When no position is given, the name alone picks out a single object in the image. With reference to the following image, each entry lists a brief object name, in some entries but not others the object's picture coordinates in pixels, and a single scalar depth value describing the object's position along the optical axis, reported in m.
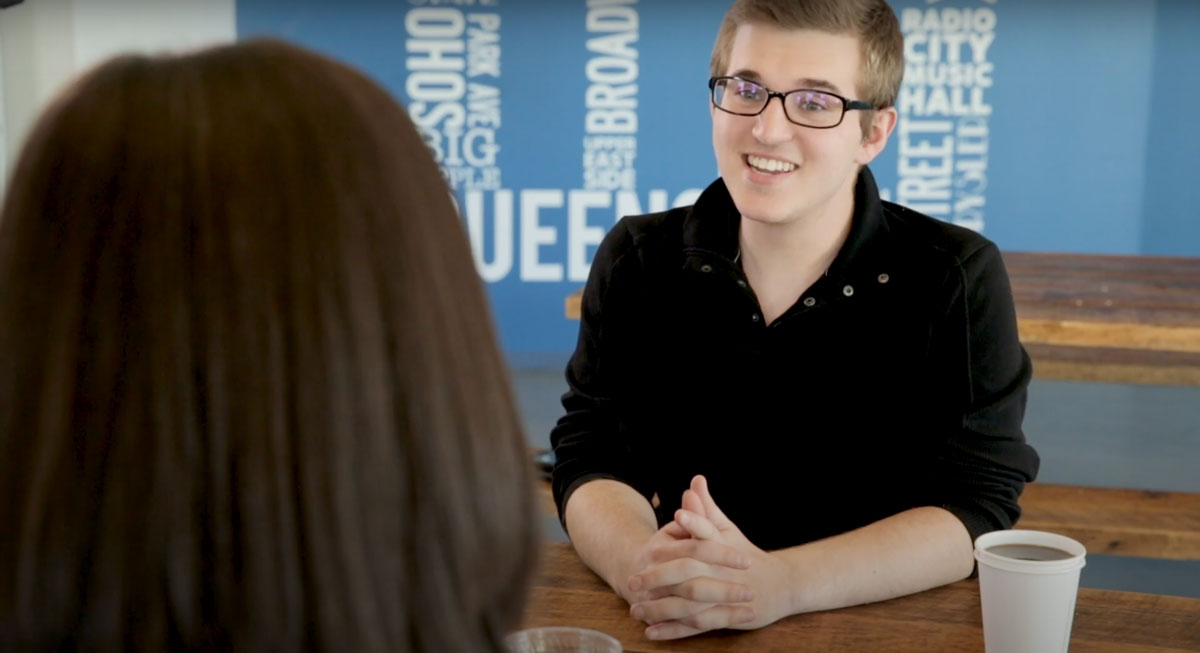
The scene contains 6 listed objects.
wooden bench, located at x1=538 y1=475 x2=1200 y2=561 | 2.90
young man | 2.24
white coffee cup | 1.90
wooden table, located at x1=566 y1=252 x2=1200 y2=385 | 3.00
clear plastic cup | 1.84
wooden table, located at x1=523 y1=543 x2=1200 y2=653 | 1.96
